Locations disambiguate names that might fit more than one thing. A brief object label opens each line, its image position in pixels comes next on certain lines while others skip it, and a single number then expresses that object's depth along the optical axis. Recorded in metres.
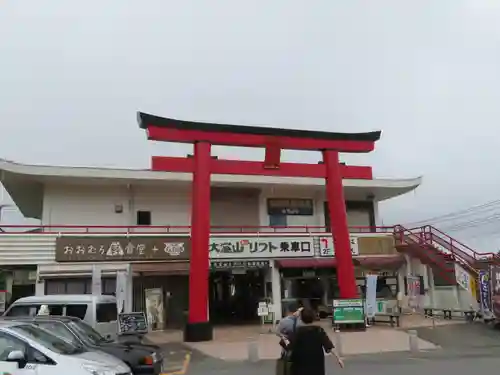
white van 13.83
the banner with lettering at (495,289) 20.77
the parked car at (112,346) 9.70
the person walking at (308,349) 6.44
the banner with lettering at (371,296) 21.77
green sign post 20.81
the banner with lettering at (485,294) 22.19
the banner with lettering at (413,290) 23.80
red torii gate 19.58
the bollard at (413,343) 15.82
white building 22.83
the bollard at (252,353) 14.72
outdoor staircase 24.94
